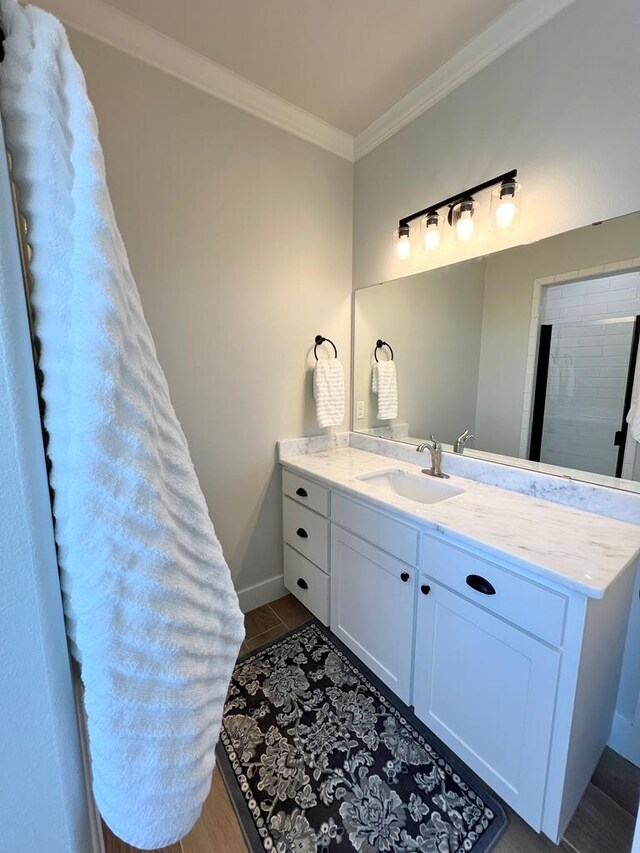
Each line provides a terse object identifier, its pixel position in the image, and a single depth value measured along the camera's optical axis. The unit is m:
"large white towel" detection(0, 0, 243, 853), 0.34
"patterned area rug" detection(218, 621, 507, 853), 1.02
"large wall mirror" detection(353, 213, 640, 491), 1.22
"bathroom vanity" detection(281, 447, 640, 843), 0.90
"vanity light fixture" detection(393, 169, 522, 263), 1.34
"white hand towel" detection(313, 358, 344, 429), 1.97
